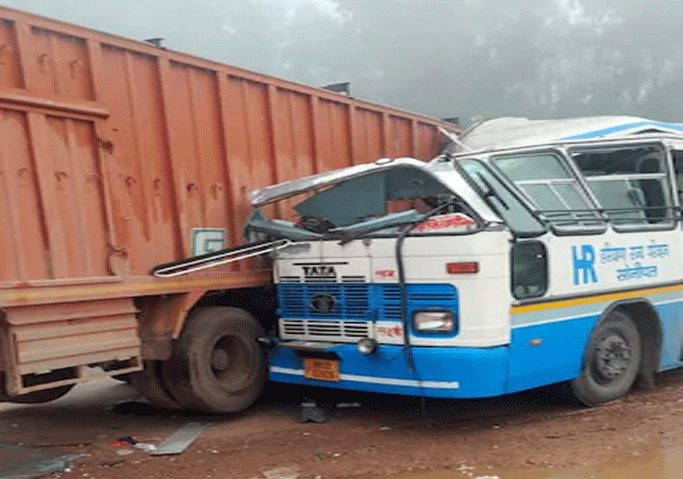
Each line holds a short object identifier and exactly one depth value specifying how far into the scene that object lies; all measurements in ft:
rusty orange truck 15.64
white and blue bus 16.76
